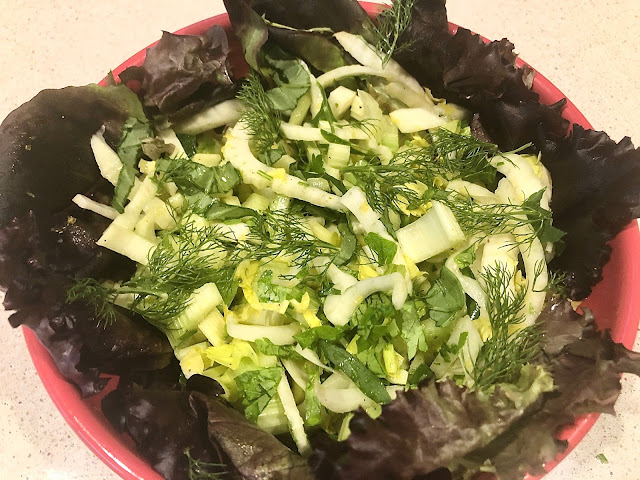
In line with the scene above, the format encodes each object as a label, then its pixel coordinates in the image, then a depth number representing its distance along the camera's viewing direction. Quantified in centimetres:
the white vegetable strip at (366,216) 30
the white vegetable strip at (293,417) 27
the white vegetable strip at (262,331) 29
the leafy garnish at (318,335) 28
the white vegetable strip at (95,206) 30
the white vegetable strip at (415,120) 33
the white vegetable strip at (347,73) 33
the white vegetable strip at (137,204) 31
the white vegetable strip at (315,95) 33
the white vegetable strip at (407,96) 34
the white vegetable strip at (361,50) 33
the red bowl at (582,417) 26
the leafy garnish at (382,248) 29
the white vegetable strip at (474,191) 31
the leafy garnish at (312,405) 28
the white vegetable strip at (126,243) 30
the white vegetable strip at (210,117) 34
